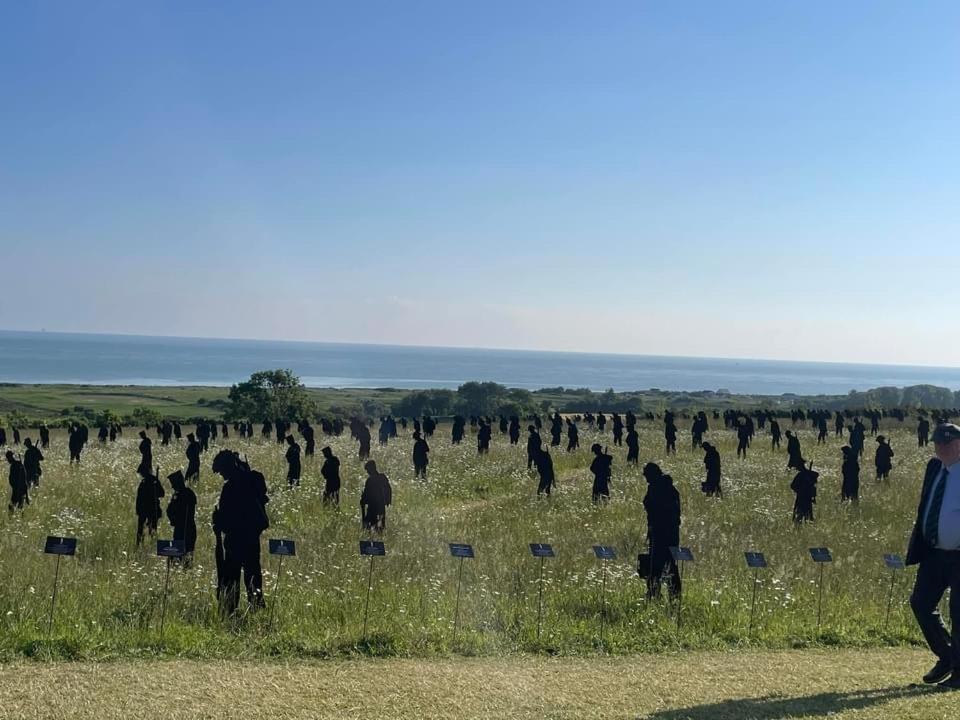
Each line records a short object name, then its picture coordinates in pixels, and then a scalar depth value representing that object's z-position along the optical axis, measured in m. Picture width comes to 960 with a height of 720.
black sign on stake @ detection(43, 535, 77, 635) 8.03
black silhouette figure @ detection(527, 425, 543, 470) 21.87
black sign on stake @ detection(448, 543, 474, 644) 8.66
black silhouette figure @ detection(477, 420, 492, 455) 29.78
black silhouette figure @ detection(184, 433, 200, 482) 21.38
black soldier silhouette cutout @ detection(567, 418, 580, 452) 31.91
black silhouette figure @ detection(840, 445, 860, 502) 19.11
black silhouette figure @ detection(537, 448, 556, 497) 19.98
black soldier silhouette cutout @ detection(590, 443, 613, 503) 18.59
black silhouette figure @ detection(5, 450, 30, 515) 15.80
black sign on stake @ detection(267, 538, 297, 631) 8.72
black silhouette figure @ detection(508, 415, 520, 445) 34.78
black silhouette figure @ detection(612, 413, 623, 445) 33.38
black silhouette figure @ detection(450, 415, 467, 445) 35.25
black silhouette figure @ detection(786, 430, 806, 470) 20.70
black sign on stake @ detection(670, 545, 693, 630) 9.19
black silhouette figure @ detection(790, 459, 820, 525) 16.75
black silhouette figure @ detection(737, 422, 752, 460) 29.53
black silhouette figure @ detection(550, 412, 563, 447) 34.26
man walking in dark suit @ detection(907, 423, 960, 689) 6.60
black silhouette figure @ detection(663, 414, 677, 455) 30.03
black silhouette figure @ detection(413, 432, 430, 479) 22.69
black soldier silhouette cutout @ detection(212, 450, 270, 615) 9.17
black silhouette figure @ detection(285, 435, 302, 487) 20.92
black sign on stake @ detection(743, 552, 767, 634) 8.98
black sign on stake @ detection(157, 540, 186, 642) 8.26
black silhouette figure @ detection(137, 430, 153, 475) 19.14
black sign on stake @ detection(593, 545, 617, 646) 9.08
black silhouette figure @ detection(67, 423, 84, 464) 25.94
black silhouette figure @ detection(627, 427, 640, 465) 26.52
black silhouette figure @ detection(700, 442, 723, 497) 19.73
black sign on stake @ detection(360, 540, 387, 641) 8.59
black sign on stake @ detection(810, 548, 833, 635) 9.27
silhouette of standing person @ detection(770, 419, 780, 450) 31.86
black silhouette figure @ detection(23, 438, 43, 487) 18.34
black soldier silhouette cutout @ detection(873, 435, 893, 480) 22.58
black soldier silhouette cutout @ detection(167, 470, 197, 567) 11.54
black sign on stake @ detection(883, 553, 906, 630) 9.28
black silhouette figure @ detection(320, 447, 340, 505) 17.69
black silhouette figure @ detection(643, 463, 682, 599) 10.14
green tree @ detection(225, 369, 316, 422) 59.53
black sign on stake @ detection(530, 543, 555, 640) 9.05
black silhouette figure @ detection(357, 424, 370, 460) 28.14
